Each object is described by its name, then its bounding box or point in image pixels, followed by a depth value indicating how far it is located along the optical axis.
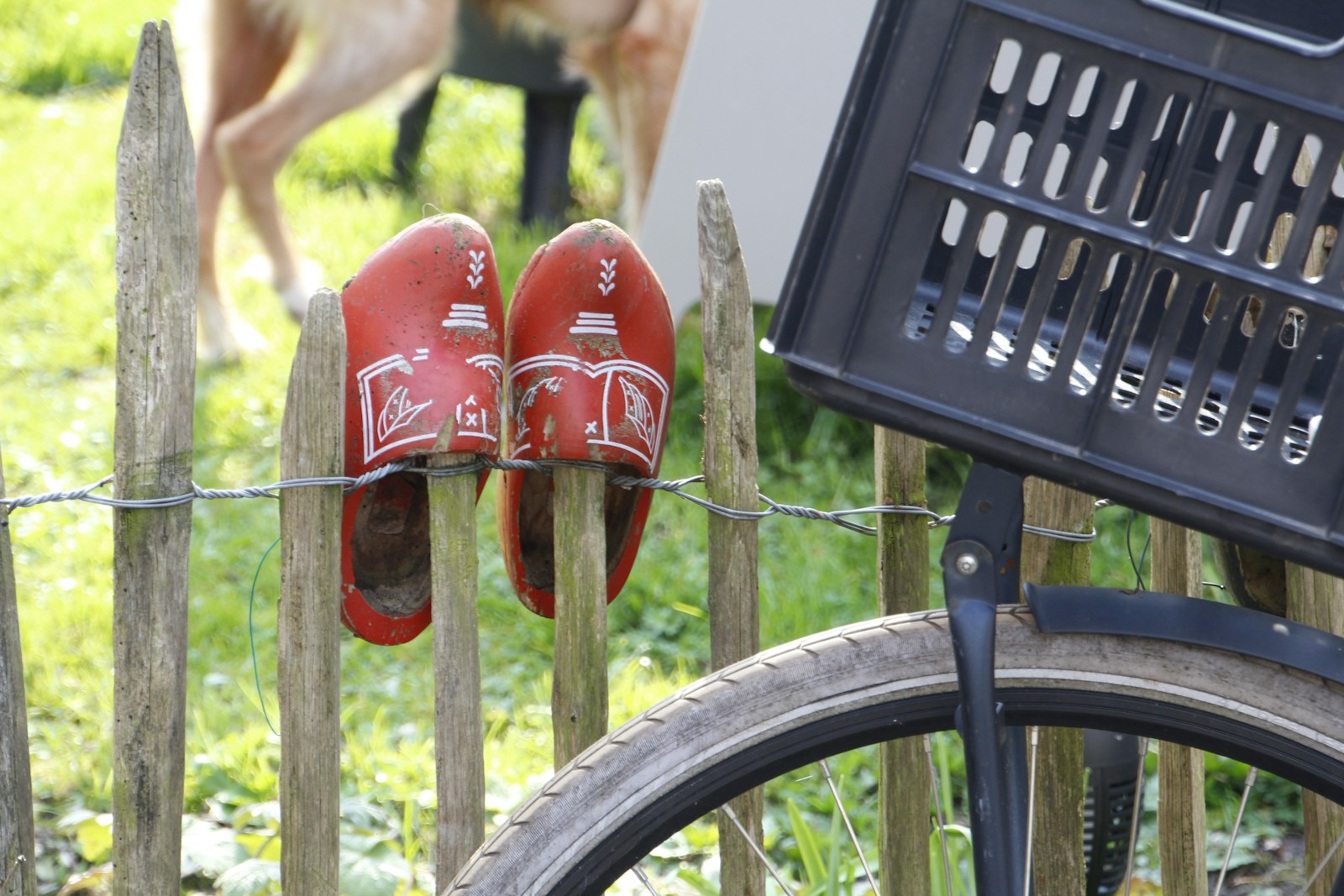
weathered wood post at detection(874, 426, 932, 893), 3.52
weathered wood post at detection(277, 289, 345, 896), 3.42
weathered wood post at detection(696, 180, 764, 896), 3.47
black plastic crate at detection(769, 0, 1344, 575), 3.16
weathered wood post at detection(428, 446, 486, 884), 3.47
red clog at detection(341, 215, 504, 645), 3.45
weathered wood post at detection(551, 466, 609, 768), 3.49
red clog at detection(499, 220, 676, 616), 3.47
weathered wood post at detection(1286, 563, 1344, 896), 3.54
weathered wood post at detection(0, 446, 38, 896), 3.44
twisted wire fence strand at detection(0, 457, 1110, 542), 3.42
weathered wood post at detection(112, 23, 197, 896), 3.39
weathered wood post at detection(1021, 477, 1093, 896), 3.52
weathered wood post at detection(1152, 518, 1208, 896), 3.54
